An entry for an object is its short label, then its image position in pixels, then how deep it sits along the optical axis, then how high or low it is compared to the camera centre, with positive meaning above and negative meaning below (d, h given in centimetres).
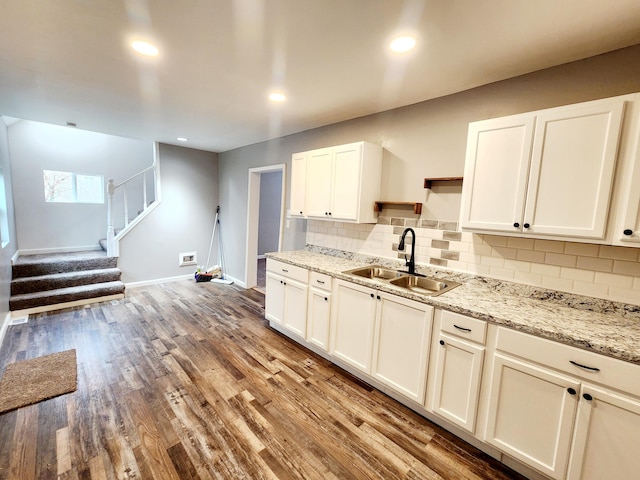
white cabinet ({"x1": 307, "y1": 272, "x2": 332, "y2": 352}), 260 -91
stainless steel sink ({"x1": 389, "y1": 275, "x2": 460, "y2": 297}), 228 -53
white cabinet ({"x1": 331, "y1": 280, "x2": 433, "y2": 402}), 194 -91
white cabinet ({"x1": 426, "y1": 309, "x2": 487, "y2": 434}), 167 -91
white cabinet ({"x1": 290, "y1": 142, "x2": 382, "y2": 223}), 269 +37
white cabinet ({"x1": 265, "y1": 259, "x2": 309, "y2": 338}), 285 -90
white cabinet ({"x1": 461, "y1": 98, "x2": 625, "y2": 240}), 149 +34
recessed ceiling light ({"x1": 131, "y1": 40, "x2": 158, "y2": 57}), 180 +105
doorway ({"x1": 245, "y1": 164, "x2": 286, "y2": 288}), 701 +1
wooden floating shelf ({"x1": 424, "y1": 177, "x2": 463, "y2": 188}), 225 +36
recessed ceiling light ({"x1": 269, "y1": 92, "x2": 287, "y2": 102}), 250 +106
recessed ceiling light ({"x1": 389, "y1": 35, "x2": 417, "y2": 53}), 161 +105
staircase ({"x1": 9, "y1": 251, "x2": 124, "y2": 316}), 363 -114
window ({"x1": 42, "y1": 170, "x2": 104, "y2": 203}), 489 +26
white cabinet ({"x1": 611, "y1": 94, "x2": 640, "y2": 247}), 140 +25
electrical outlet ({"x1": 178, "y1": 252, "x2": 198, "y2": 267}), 522 -97
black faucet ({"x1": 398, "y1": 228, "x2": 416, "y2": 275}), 244 -33
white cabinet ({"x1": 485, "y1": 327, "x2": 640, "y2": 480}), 126 -90
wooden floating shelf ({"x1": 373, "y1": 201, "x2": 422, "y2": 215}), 250 +14
